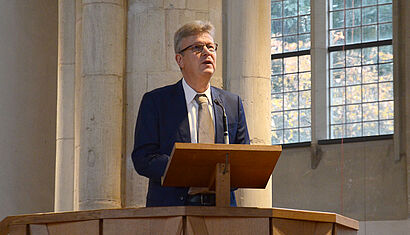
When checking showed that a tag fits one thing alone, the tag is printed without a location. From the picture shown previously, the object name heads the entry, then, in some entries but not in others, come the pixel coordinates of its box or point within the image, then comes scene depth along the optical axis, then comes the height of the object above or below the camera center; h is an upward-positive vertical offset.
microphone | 5.10 +0.11
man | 5.31 +0.18
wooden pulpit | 4.48 -0.21
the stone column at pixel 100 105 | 7.39 +0.29
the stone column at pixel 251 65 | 7.60 +0.54
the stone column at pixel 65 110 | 8.56 +0.30
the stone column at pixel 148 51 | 7.46 +0.61
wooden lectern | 4.48 -0.03
